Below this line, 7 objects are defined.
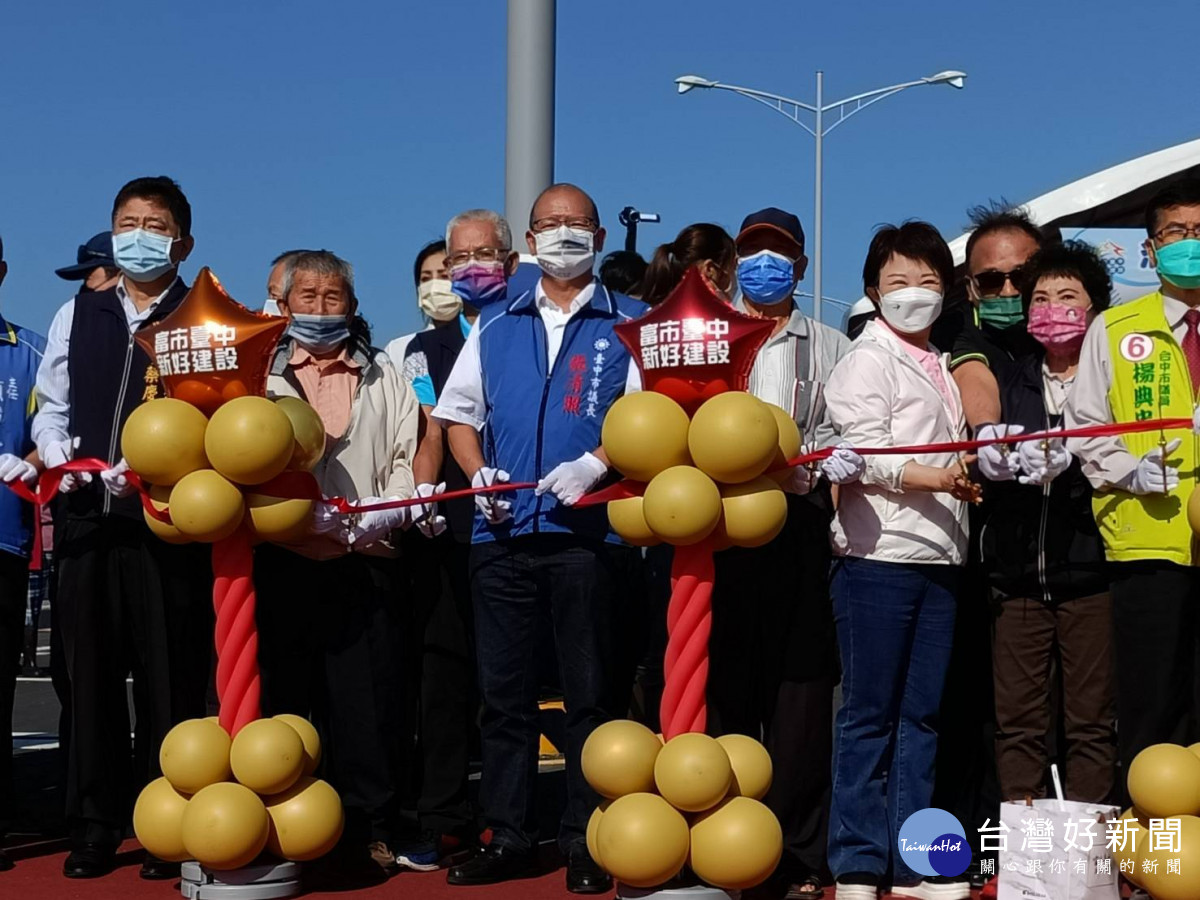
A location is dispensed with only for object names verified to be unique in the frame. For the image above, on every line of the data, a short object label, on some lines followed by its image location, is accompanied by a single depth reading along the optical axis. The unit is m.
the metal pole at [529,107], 8.19
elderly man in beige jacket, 5.41
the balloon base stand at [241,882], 4.86
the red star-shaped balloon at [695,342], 4.66
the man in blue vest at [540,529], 5.21
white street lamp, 25.23
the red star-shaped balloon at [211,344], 4.94
